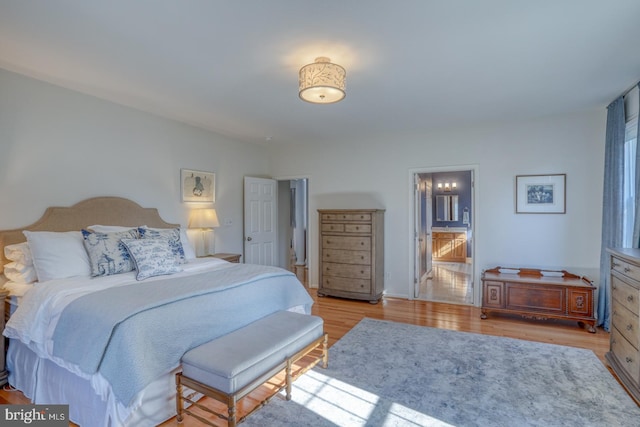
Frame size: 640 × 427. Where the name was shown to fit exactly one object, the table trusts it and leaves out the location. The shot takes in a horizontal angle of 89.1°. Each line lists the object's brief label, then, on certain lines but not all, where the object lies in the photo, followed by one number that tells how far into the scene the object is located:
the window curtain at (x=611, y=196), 3.33
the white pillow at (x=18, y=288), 2.48
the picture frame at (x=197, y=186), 4.31
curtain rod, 3.04
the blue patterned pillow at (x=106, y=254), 2.72
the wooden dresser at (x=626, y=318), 2.24
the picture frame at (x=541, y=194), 4.03
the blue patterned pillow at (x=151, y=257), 2.78
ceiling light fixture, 2.34
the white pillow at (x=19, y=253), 2.63
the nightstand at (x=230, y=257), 4.36
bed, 1.82
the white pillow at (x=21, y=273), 2.60
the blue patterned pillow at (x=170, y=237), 3.18
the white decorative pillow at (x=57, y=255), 2.55
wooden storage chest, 3.58
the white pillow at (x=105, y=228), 3.15
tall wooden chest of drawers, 4.68
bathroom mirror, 8.52
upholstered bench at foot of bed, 1.82
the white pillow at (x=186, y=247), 3.64
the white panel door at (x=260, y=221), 5.26
